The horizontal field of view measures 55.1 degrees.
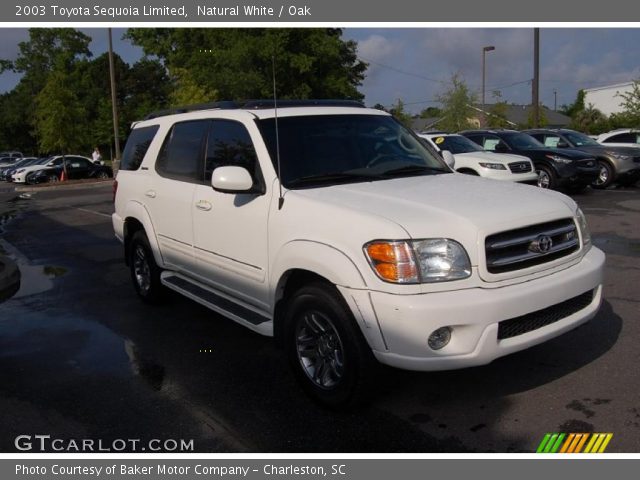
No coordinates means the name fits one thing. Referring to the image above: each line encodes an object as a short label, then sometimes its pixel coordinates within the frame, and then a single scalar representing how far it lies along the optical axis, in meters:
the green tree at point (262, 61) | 42.12
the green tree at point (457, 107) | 38.97
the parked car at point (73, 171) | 29.78
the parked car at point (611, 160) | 16.23
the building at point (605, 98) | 57.76
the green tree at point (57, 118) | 28.73
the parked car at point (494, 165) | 13.43
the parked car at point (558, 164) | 14.34
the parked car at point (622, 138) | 17.84
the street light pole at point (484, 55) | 47.97
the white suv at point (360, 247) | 3.41
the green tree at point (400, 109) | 44.92
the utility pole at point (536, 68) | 26.31
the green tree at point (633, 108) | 26.95
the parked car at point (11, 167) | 35.19
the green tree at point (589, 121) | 44.66
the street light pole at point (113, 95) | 29.20
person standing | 37.58
